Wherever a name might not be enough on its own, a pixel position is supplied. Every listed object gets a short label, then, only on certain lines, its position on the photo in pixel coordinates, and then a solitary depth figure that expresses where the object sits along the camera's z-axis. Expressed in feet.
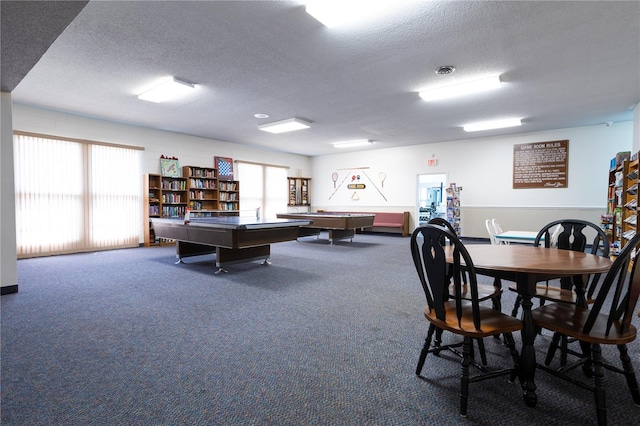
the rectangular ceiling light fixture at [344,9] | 9.17
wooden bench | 33.17
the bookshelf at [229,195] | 30.31
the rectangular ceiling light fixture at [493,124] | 23.19
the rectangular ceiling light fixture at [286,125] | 22.63
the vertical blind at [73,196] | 19.90
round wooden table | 5.34
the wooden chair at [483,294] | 6.72
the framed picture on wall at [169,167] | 26.35
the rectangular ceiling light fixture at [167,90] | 15.37
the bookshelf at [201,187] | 27.81
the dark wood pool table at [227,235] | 14.32
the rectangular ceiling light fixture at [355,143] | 30.86
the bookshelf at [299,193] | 38.96
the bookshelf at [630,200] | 15.83
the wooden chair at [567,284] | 6.66
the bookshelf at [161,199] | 25.04
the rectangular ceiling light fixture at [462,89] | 15.17
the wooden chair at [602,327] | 4.83
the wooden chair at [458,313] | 5.27
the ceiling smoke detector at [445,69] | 13.83
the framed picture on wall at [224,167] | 30.35
